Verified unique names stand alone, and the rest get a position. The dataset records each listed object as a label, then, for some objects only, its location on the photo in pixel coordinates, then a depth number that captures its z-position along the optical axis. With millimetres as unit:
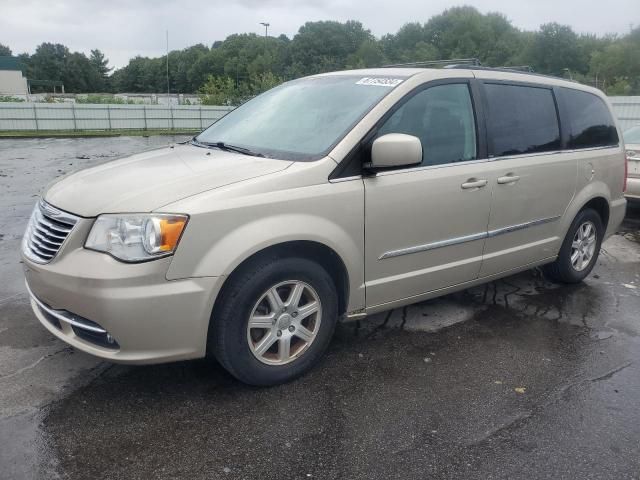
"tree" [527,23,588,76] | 70750
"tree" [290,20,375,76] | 81312
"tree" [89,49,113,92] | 103825
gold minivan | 2789
